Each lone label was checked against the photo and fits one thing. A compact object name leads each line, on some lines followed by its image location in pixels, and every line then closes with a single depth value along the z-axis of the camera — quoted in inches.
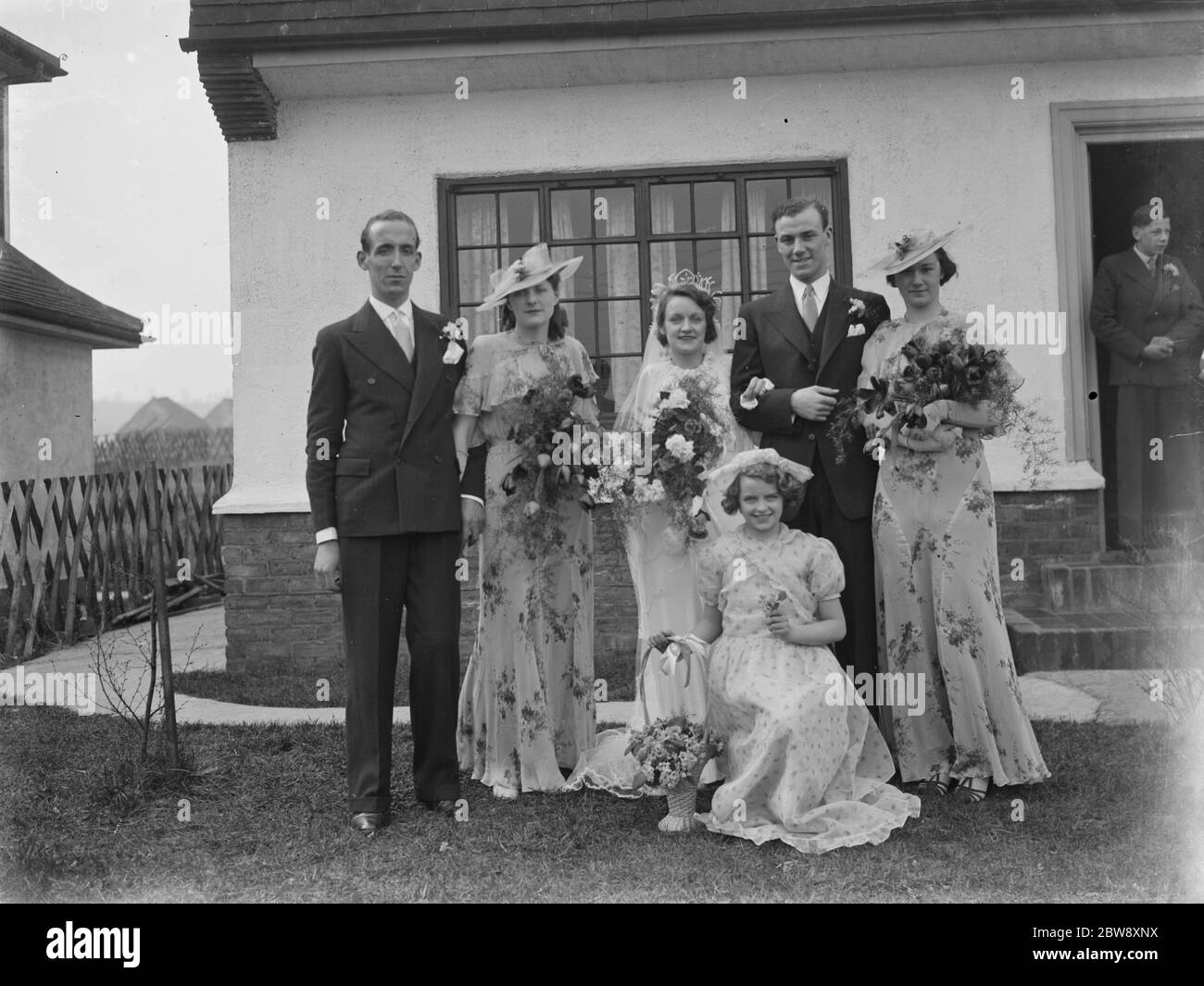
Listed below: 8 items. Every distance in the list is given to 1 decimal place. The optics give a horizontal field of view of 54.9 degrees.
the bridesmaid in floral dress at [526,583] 199.6
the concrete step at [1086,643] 274.4
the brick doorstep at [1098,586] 289.1
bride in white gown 201.2
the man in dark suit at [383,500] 184.4
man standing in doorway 314.8
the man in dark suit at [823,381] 196.1
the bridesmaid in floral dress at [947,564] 192.7
